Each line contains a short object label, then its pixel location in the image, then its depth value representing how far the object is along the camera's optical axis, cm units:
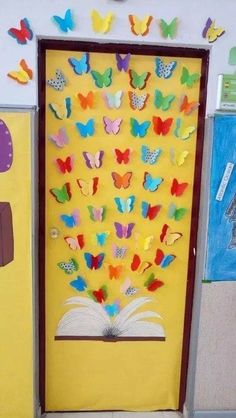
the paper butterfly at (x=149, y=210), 208
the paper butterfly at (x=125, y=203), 206
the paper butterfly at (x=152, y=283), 216
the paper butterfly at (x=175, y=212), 209
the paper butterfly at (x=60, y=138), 198
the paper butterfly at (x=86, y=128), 198
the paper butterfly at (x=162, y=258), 214
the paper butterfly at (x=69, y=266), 211
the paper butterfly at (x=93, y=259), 211
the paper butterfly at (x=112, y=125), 199
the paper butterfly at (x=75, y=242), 209
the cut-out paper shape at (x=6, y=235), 194
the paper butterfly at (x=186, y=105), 199
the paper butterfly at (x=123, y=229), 209
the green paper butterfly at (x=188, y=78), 197
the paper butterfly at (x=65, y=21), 183
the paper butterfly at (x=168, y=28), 186
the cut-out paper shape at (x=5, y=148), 187
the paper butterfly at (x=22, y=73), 185
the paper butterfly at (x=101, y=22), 184
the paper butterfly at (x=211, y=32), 189
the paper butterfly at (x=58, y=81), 194
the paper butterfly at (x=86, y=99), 195
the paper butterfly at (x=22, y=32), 183
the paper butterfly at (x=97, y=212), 206
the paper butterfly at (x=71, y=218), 207
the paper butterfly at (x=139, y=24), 186
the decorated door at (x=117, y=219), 196
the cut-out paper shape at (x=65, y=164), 201
